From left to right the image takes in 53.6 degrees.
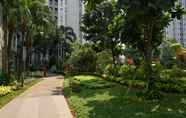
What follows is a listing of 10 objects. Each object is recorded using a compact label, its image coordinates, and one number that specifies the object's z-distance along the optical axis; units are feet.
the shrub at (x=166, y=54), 100.57
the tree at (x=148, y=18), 29.30
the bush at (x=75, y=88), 41.98
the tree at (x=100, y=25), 69.93
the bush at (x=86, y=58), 89.72
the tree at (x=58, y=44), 133.03
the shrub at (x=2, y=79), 50.82
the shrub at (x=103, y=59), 88.62
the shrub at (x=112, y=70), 61.04
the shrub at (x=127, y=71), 50.16
